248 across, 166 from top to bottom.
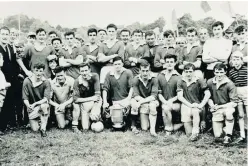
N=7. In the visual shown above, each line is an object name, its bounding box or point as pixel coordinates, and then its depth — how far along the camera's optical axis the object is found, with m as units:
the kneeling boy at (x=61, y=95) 4.09
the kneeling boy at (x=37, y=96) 3.97
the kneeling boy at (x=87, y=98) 4.03
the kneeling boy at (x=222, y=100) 3.56
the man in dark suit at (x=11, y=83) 4.05
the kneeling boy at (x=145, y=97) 3.86
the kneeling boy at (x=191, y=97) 3.72
